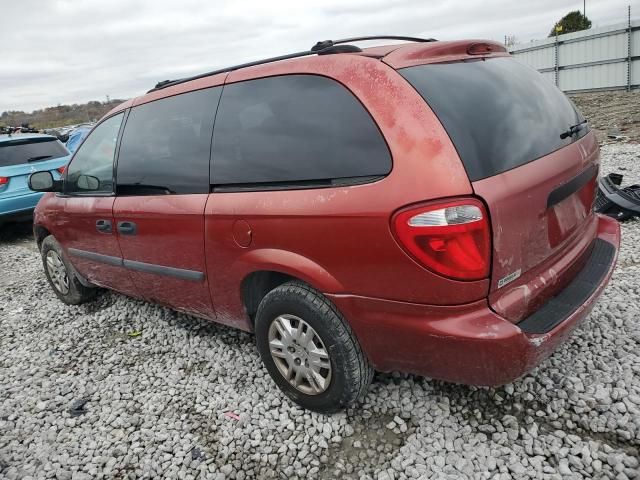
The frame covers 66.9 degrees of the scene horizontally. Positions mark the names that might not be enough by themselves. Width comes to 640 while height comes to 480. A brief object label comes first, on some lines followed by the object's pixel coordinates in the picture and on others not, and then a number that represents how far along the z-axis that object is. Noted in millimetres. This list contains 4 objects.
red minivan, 1891
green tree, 24453
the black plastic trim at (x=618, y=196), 4793
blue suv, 7090
